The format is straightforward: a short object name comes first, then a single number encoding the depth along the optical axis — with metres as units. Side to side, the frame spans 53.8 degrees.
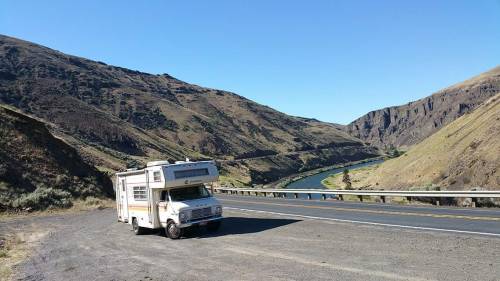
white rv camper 19.31
